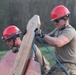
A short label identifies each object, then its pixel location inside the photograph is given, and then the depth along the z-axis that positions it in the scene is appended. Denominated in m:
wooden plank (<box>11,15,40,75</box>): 7.87
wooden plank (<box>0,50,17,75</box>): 8.23
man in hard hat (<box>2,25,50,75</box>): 9.24
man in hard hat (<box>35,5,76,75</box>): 8.57
